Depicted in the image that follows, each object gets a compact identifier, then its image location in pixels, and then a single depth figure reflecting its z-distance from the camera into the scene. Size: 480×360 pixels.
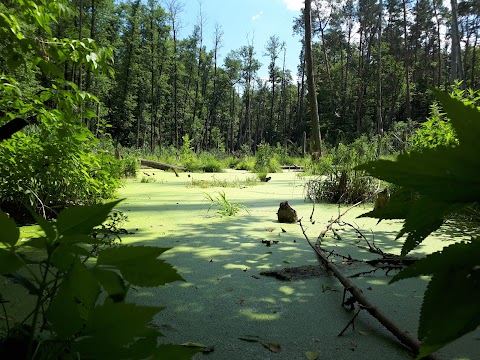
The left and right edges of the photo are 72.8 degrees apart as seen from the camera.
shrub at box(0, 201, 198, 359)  0.32
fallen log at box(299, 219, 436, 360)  0.80
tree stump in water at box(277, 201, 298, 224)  2.63
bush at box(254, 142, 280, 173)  9.35
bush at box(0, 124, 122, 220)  2.04
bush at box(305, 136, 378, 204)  3.68
